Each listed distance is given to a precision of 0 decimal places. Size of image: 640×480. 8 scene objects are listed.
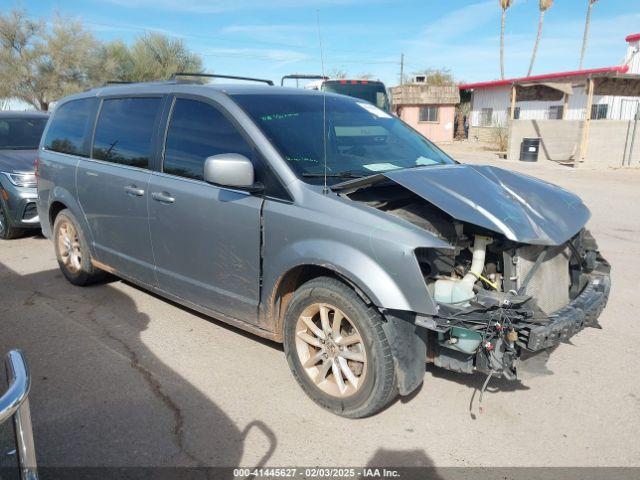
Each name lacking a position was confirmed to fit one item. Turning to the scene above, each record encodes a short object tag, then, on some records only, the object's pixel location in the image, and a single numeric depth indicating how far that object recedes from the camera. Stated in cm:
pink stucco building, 3322
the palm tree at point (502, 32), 5462
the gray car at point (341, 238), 290
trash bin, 2034
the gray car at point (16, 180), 732
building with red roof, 1859
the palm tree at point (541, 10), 5378
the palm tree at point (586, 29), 5172
